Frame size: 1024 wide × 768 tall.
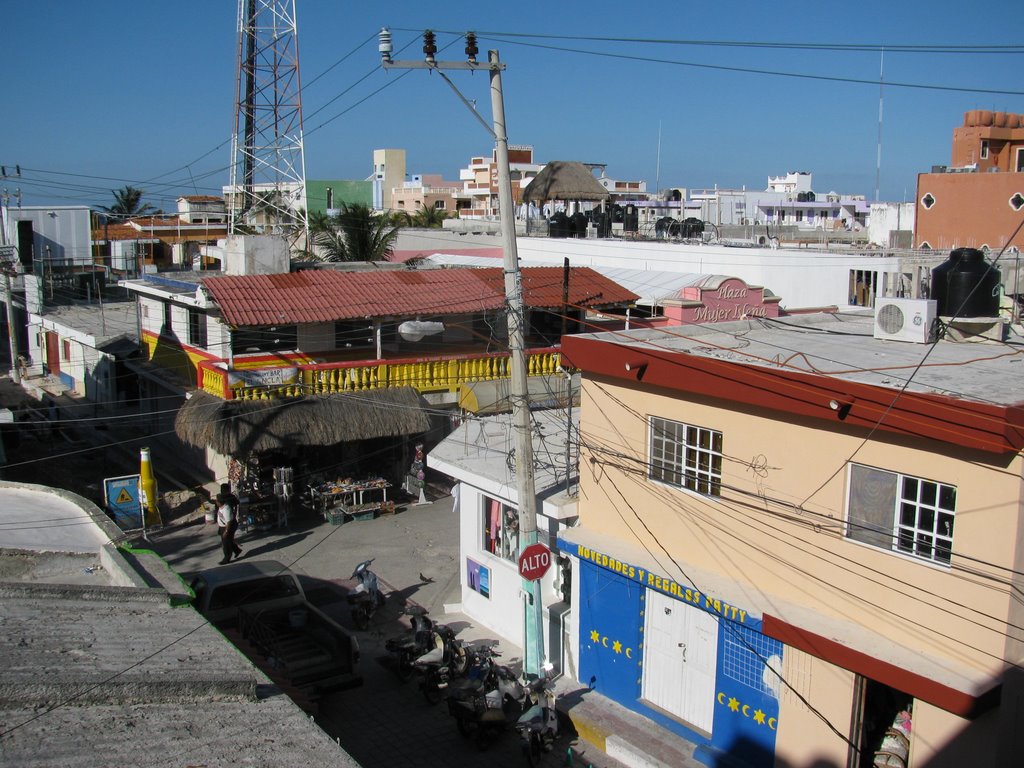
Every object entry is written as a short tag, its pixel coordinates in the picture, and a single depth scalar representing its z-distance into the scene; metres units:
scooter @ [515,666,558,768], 11.59
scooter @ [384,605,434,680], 14.00
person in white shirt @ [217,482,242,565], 18.36
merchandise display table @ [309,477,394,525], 21.38
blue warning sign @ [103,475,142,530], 19.84
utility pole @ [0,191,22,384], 34.38
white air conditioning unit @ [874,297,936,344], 13.12
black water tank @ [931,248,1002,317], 13.09
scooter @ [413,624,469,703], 13.34
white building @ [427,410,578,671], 13.97
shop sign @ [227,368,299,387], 20.66
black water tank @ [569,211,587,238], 40.59
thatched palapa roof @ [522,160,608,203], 42.28
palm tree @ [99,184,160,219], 78.88
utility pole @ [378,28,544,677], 11.53
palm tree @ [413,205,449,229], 61.56
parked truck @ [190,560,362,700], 13.09
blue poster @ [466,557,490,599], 15.63
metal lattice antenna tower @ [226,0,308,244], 30.97
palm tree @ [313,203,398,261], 35.72
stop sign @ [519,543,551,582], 11.94
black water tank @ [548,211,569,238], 40.75
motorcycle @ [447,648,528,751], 12.02
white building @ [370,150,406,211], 98.56
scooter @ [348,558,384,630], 15.80
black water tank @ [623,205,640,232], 41.72
